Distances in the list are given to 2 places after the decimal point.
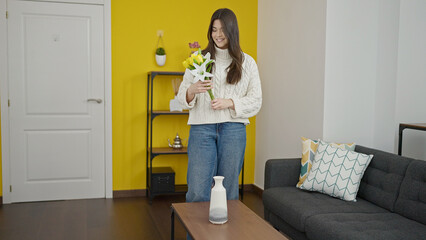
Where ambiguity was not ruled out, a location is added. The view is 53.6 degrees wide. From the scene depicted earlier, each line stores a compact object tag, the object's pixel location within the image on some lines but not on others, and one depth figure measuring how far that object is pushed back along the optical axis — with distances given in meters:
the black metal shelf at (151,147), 4.34
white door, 4.26
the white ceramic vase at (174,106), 4.44
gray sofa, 2.33
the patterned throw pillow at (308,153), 3.17
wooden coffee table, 1.98
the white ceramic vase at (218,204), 2.09
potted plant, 4.52
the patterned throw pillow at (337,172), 2.88
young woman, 2.44
